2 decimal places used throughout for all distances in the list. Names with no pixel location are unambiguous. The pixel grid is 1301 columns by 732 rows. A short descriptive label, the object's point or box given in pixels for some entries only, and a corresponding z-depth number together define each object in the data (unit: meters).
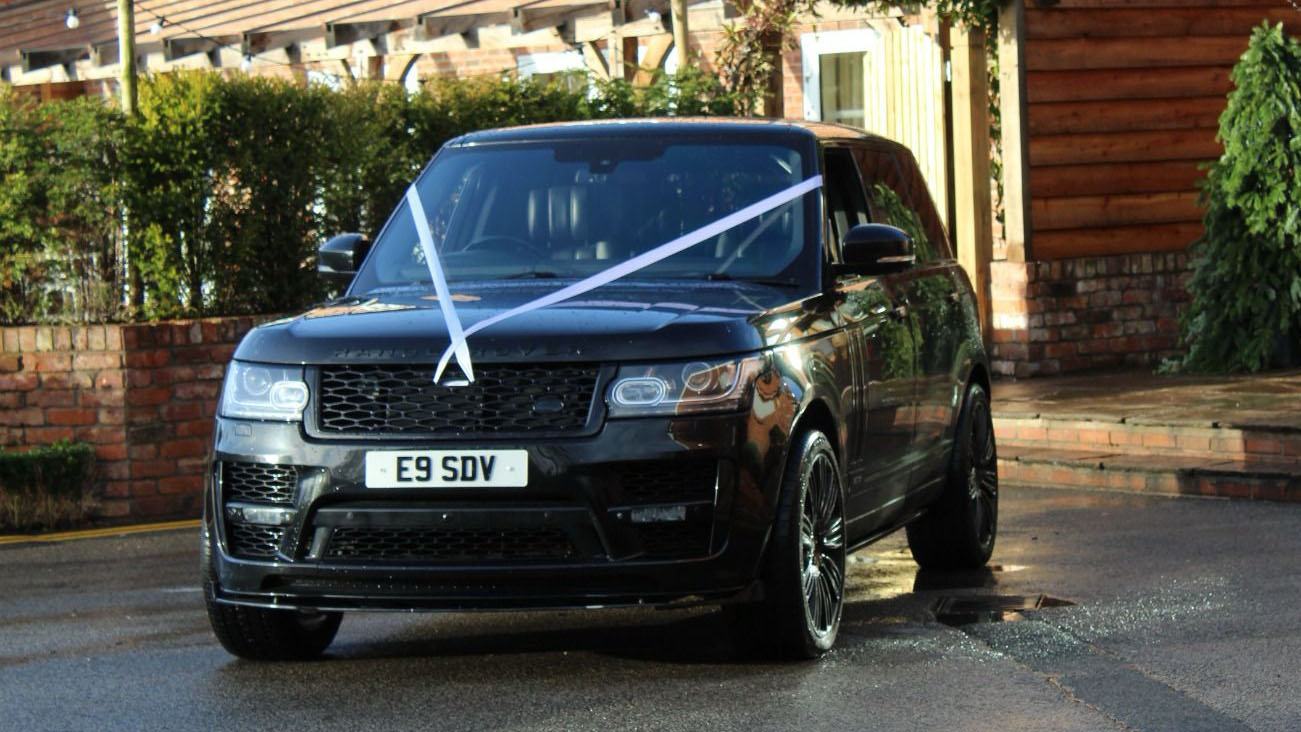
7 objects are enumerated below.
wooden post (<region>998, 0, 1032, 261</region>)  16.92
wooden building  17.08
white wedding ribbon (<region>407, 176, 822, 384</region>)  7.02
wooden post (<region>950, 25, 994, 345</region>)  17.34
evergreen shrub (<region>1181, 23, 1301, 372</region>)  15.98
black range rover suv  6.59
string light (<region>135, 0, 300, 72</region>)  24.91
